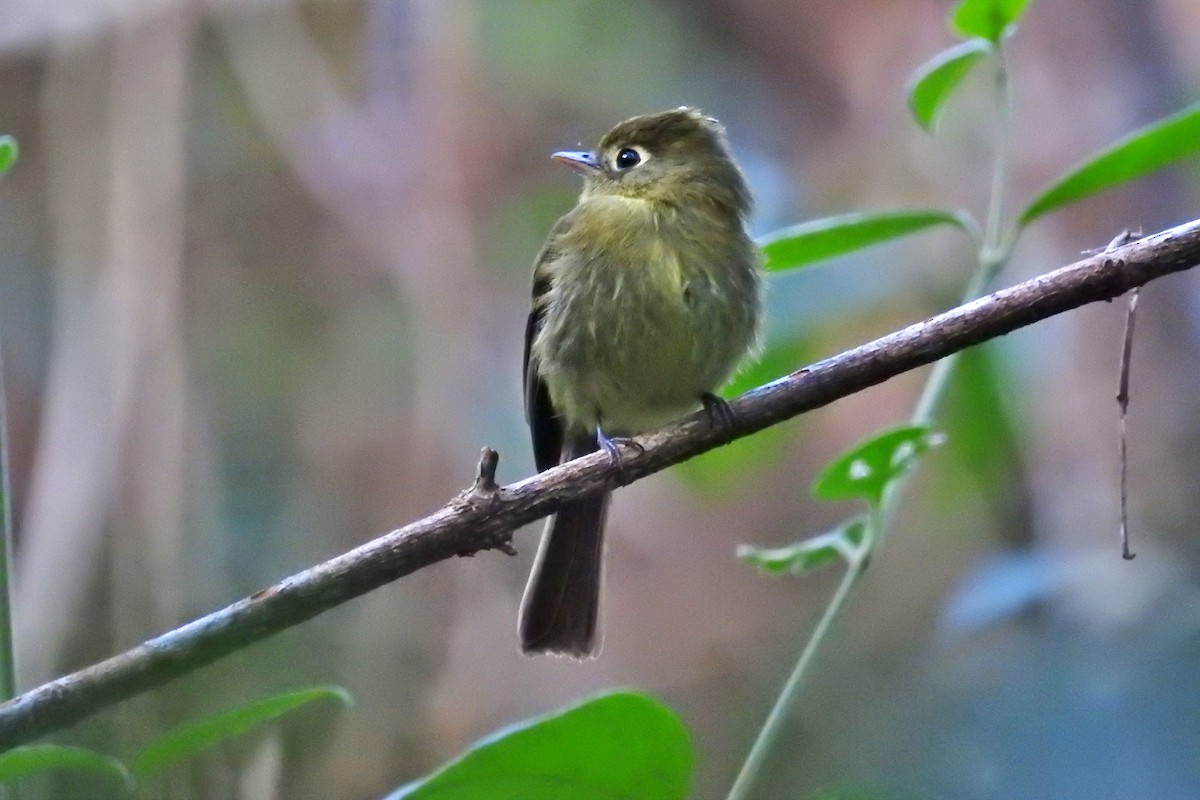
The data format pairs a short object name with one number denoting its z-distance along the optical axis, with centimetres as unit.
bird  354
